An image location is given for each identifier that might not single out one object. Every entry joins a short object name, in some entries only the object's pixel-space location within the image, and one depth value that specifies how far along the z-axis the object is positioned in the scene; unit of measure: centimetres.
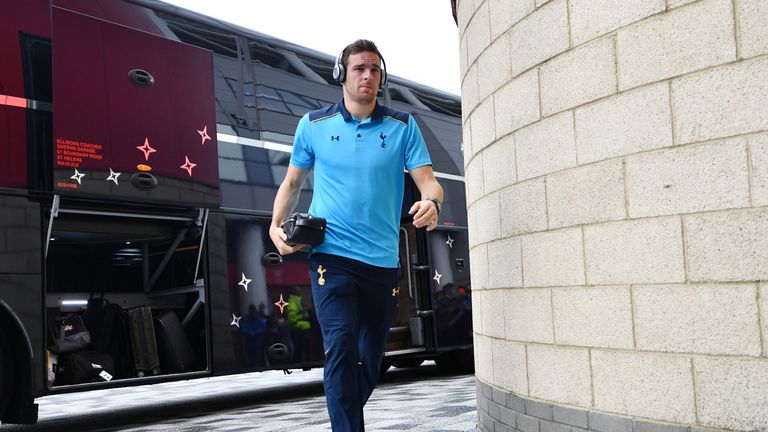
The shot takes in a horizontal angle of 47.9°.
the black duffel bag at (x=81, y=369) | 651
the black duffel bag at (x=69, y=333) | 663
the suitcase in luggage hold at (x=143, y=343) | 702
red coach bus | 606
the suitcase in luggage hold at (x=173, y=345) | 718
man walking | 355
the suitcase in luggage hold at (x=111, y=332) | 695
